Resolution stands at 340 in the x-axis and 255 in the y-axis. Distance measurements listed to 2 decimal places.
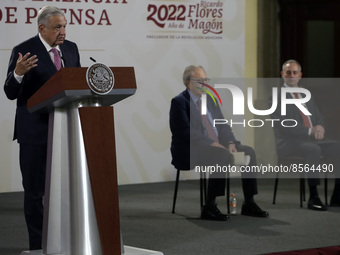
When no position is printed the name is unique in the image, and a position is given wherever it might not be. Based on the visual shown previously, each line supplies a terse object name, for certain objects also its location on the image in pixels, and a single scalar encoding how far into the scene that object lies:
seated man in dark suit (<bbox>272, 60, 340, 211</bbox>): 9.98
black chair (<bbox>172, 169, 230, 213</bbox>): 9.26
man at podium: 6.12
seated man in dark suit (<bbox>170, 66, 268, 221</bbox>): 8.96
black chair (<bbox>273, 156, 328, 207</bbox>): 10.02
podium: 5.31
